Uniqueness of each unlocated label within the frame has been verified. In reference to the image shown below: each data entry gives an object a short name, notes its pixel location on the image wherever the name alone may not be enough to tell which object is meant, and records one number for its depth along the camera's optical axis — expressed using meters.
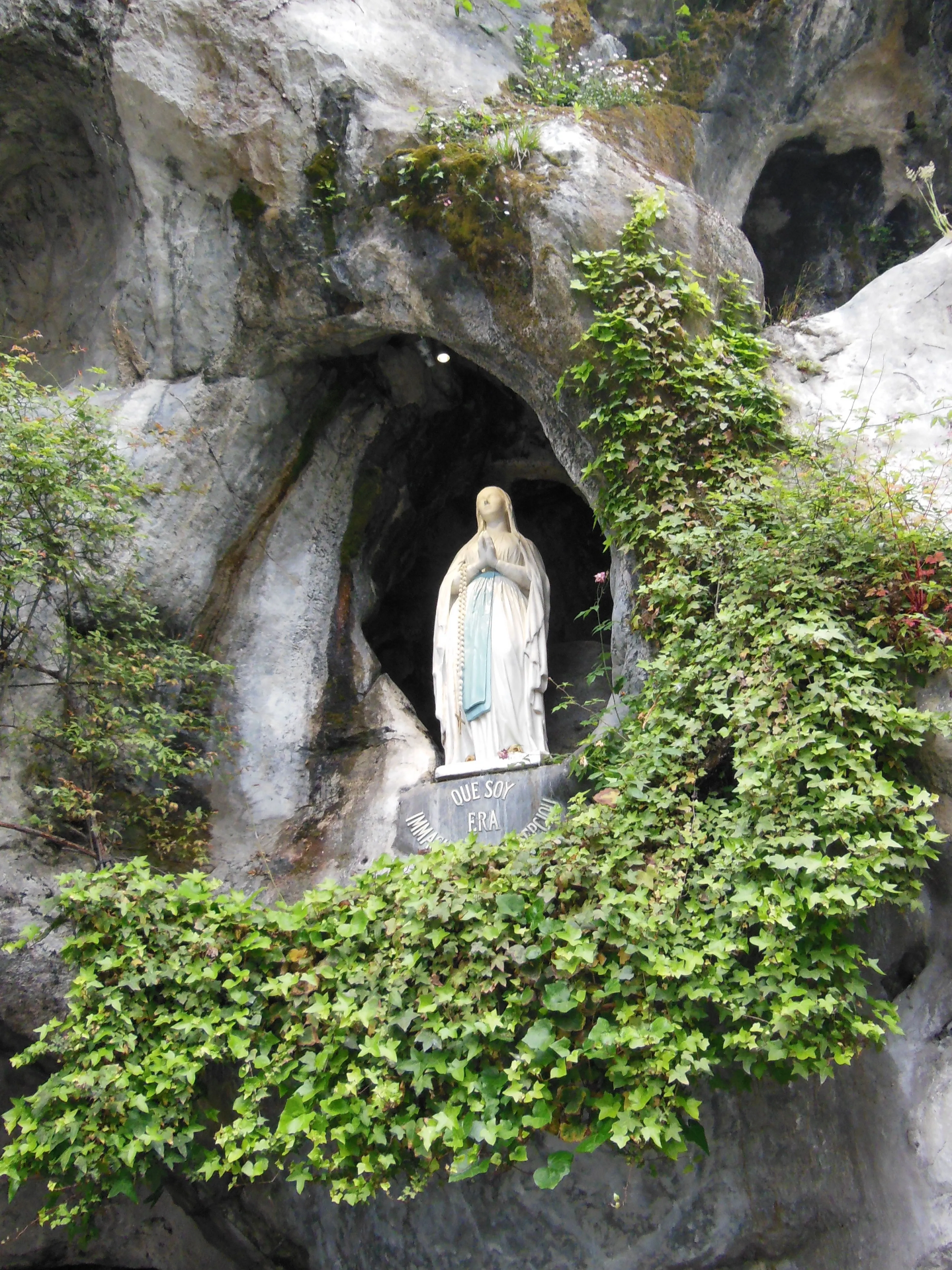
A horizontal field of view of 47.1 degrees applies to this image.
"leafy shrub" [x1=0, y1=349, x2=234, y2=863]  5.51
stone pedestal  5.53
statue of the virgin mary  6.12
